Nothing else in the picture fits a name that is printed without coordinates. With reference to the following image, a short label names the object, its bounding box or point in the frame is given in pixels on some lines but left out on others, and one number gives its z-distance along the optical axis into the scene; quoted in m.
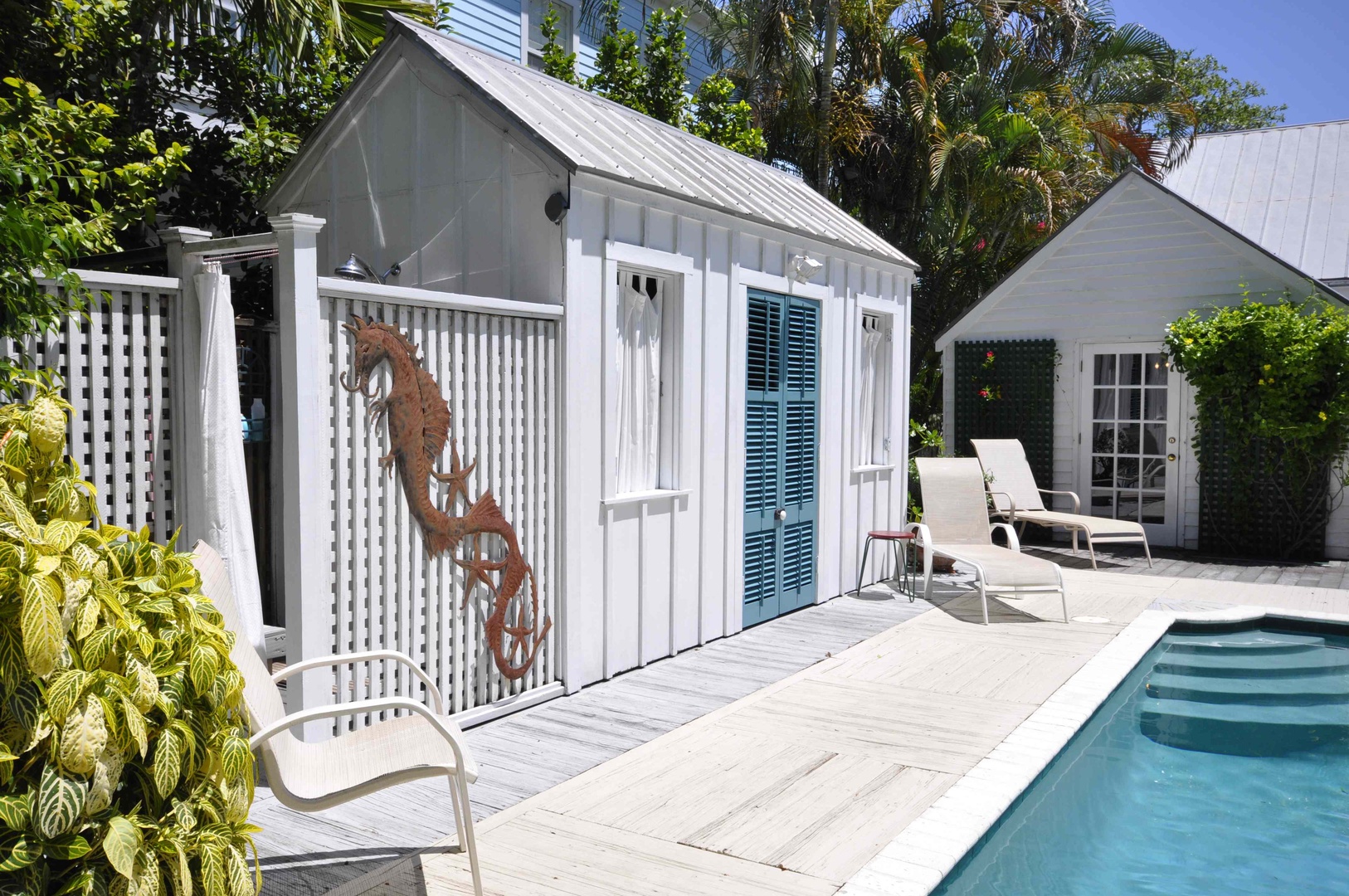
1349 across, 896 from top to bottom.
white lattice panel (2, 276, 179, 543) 3.85
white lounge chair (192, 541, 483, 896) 3.18
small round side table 9.04
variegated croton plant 2.22
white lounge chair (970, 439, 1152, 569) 11.23
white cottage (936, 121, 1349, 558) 12.02
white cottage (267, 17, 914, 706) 5.44
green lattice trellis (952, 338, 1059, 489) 13.05
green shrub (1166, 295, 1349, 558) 10.80
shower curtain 4.24
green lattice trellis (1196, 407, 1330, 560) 11.47
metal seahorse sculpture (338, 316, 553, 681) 4.79
